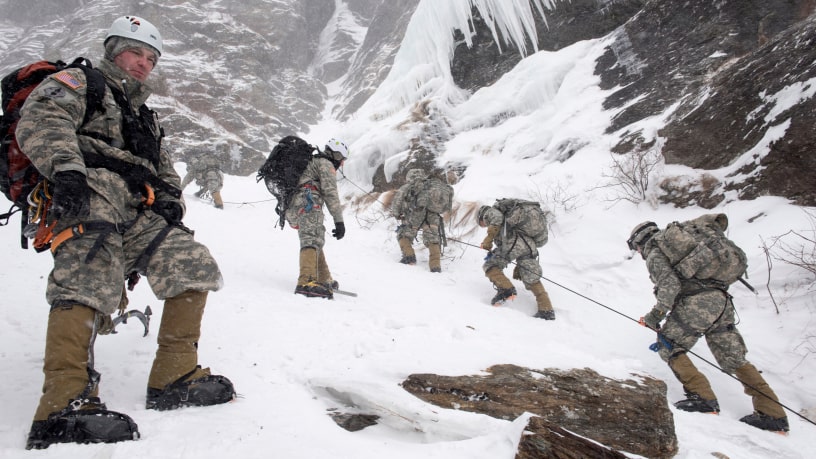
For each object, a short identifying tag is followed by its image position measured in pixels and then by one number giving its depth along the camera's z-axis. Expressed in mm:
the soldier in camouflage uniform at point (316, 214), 3789
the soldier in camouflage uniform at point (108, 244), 1360
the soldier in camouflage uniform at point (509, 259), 4594
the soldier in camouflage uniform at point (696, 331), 2951
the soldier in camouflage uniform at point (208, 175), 9227
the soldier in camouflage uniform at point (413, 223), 5988
